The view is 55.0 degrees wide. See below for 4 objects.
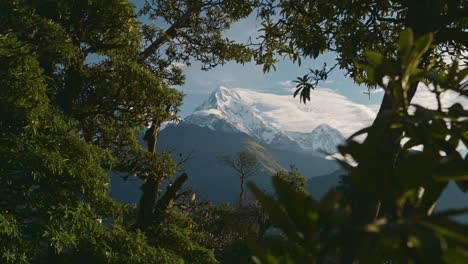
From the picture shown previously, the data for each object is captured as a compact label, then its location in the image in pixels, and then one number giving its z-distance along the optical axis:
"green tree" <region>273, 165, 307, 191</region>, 36.06
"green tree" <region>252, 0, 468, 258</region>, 2.03
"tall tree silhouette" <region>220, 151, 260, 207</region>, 51.25
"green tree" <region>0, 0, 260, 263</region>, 7.21
